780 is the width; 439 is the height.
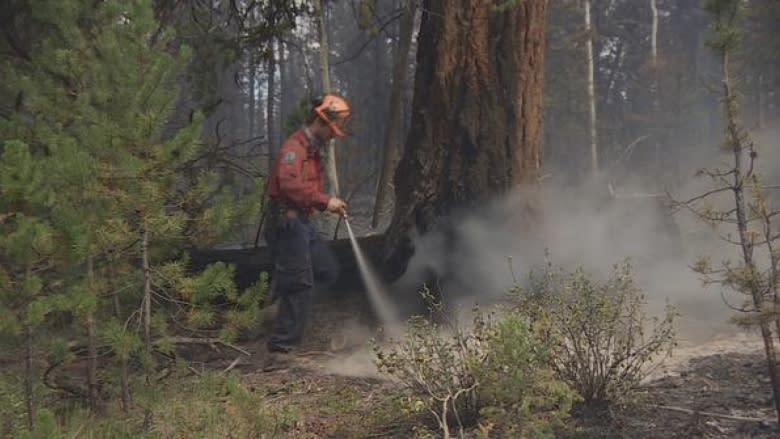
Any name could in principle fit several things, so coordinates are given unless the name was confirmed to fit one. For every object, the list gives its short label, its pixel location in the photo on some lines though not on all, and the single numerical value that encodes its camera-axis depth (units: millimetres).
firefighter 5383
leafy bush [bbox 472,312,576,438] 3152
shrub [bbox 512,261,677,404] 3570
